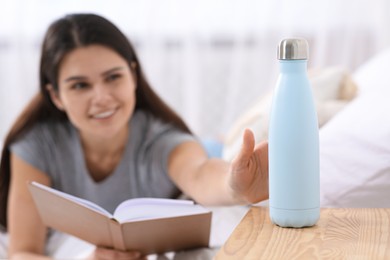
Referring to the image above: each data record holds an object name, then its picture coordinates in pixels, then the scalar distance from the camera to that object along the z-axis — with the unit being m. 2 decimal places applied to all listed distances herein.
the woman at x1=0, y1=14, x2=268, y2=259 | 2.39
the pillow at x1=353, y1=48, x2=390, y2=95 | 2.48
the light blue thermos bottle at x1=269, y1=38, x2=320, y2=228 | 1.56
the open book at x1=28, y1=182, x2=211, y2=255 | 1.88
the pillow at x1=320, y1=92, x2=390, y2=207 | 1.86
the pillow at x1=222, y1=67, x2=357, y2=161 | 2.51
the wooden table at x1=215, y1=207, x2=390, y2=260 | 1.47
